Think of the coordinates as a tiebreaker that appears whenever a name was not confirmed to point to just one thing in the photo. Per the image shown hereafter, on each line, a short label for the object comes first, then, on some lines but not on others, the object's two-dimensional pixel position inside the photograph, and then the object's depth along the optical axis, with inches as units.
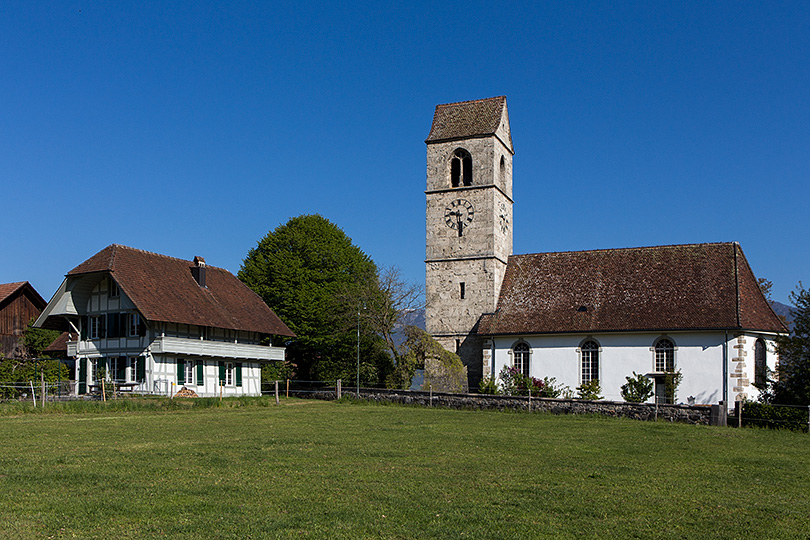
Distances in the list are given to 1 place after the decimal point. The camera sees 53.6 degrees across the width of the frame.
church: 1456.7
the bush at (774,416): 1035.3
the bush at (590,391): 1455.5
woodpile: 1395.2
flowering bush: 1512.1
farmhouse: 1453.0
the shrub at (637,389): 1444.4
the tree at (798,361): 1099.9
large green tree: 1769.2
